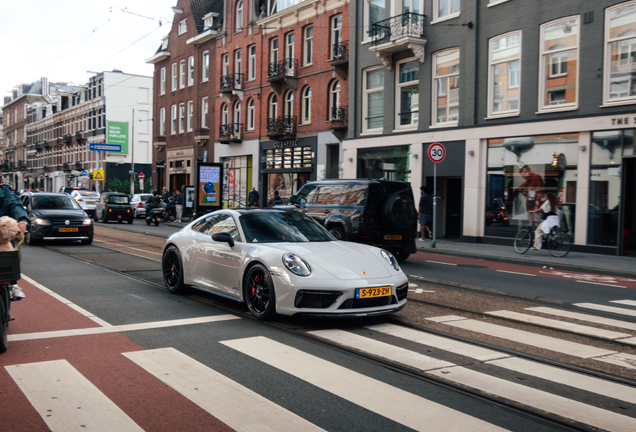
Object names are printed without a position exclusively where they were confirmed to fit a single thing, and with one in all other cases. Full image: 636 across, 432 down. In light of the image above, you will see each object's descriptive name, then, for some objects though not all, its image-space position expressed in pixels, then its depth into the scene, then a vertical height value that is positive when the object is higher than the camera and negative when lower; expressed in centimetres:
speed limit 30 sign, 1891 +123
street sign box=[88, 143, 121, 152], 4922 +323
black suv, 1374 -55
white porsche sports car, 653 -92
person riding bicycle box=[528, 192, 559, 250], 1656 -83
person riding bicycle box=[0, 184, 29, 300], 632 -21
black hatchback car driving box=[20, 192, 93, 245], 1700 -95
